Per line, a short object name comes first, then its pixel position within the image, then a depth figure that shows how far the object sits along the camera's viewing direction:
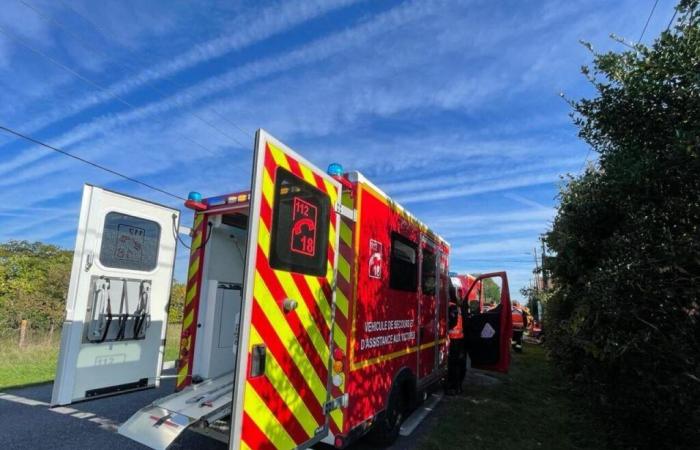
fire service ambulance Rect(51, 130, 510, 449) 2.73
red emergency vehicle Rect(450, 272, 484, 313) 8.26
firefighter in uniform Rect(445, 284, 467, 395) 7.08
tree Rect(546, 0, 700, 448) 2.97
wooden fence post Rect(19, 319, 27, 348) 11.12
